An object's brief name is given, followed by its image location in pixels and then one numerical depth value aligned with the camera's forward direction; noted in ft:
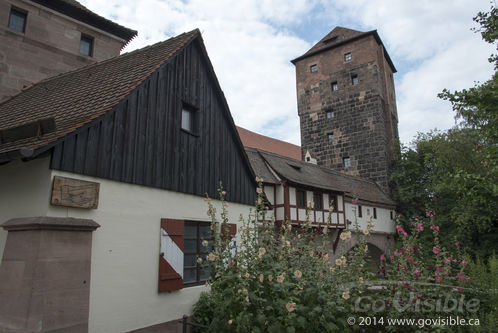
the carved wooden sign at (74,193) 16.67
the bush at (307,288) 11.08
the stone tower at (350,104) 84.74
